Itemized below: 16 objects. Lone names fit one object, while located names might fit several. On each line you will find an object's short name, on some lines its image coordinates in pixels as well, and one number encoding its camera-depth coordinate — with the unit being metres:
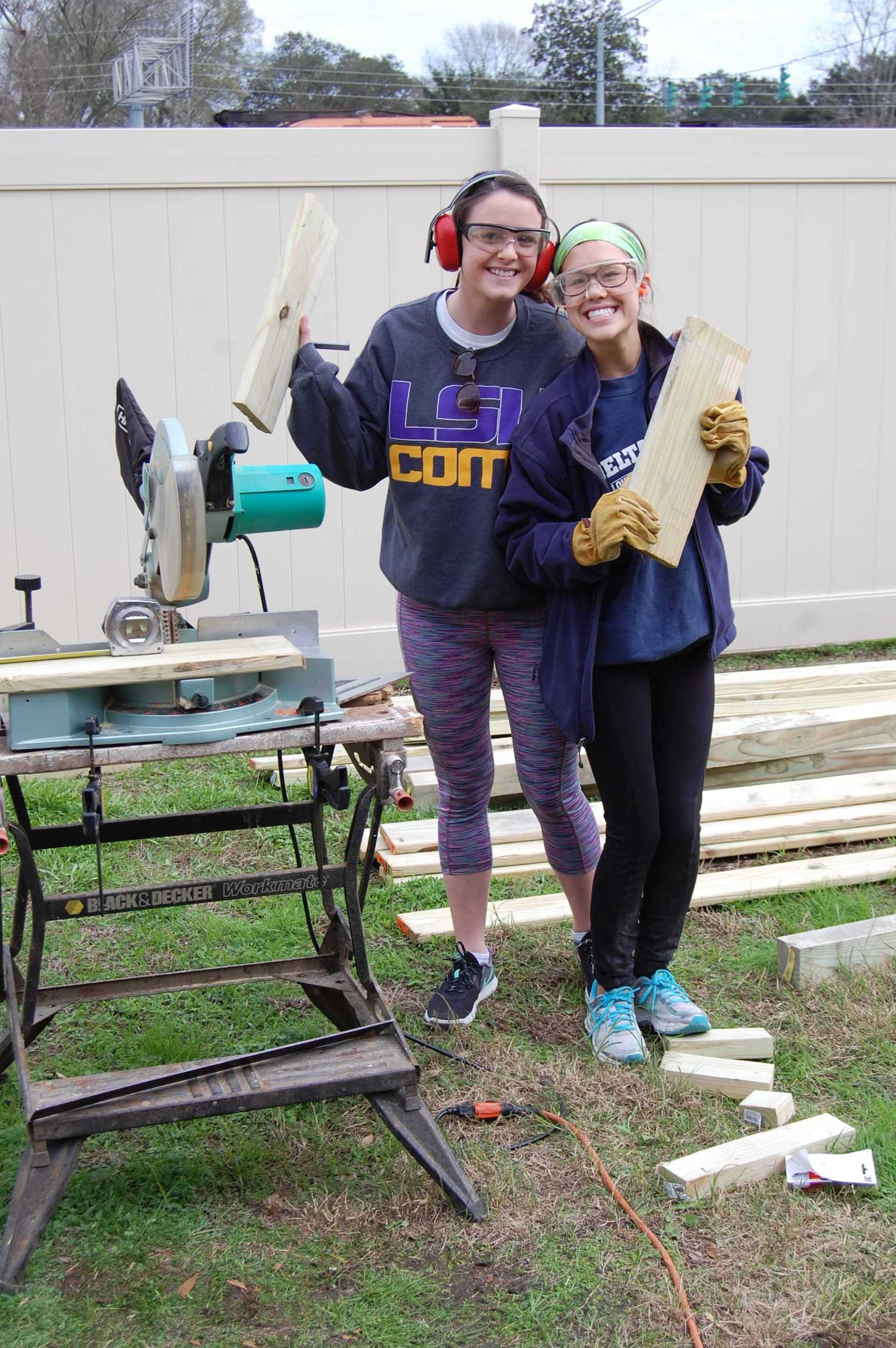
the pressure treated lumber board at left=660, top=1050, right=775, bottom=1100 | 2.91
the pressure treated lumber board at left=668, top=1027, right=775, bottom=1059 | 3.05
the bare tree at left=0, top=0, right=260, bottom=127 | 22.31
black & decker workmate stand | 2.39
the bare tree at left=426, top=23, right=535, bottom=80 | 29.31
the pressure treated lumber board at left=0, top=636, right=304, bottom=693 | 2.37
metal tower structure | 20.28
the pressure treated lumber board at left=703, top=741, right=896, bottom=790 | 4.90
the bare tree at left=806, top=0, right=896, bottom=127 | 29.55
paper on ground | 2.57
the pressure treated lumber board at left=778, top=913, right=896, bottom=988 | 3.42
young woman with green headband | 2.67
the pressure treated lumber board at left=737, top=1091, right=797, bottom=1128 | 2.79
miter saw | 2.41
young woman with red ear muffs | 2.75
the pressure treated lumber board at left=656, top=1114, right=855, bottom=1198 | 2.57
